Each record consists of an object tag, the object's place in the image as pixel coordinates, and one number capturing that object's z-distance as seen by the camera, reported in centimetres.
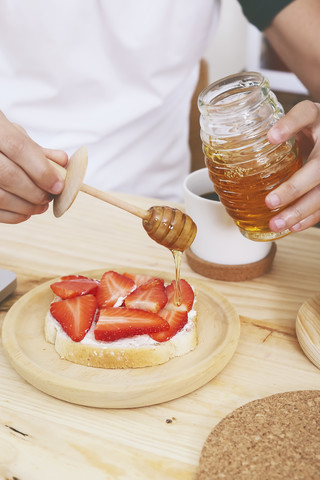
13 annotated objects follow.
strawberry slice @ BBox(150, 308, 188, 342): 90
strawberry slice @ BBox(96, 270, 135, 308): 95
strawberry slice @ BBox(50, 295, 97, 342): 90
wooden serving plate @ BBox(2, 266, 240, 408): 82
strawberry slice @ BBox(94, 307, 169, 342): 89
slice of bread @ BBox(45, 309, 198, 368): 87
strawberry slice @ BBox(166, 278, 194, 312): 95
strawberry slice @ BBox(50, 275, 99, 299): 98
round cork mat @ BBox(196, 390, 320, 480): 68
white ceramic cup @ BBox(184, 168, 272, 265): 110
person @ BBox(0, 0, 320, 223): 149
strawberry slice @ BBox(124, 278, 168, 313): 93
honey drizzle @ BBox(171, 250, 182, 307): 97
